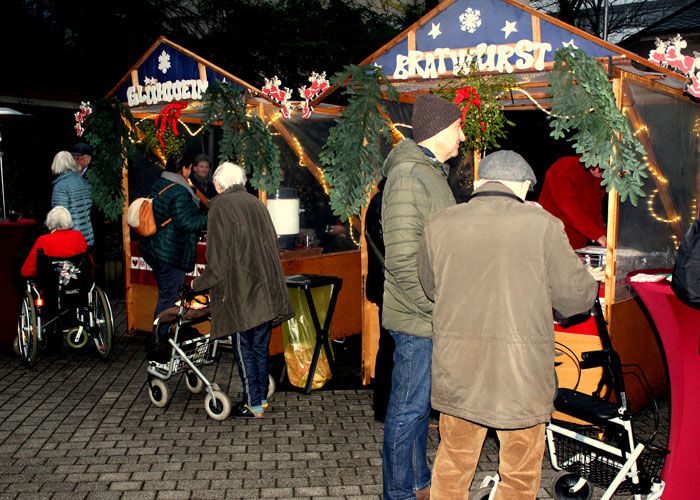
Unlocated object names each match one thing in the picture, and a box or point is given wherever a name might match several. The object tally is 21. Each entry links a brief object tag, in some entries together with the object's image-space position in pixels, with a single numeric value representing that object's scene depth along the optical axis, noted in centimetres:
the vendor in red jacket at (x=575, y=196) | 605
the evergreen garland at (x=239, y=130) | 665
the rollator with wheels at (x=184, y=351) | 559
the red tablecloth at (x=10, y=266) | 768
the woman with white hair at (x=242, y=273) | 524
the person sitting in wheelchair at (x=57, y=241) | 700
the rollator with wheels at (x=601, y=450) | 374
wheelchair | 693
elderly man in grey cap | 284
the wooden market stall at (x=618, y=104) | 509
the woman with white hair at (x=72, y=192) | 782
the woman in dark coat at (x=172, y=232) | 666
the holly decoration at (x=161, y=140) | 741
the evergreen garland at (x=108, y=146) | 762
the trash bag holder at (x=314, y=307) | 613
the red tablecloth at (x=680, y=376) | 351
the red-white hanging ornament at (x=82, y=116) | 783
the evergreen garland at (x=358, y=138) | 562
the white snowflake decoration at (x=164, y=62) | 750
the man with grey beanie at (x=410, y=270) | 343
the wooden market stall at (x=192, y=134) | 714
